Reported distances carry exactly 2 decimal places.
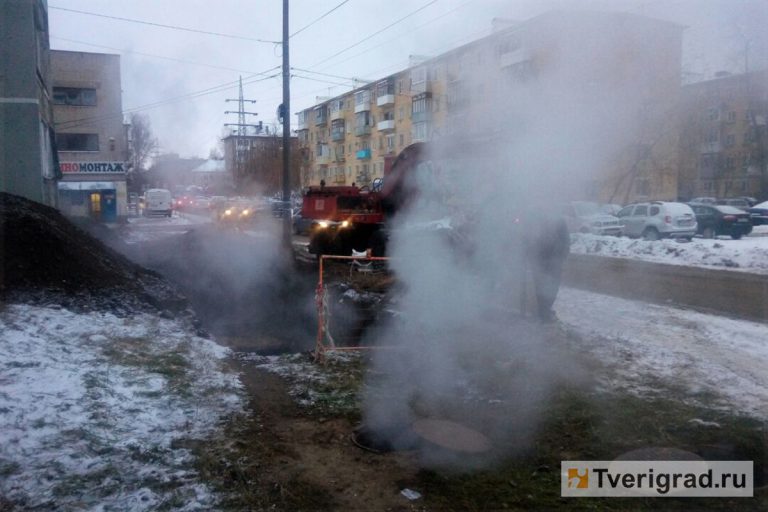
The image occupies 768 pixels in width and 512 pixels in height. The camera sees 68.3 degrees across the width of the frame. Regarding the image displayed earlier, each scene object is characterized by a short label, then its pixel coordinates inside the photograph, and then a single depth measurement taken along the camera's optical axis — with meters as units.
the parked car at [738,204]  22.20
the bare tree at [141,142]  21.64
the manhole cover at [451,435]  4.34
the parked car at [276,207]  24.53
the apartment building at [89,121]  34.19
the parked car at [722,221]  20.72
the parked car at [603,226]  17.79
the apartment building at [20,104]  14.22
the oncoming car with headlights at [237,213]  23.89
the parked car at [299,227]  25.61
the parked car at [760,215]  25.47
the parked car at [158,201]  29.73
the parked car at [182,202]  27.55
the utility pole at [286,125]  15.47
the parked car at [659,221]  19.22
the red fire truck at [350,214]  11.91
